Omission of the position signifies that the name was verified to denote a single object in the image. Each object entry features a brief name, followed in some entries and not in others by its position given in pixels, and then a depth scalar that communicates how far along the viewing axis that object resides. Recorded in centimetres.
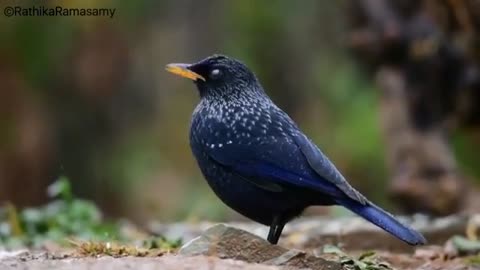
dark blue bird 966
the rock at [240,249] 947
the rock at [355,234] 1379
